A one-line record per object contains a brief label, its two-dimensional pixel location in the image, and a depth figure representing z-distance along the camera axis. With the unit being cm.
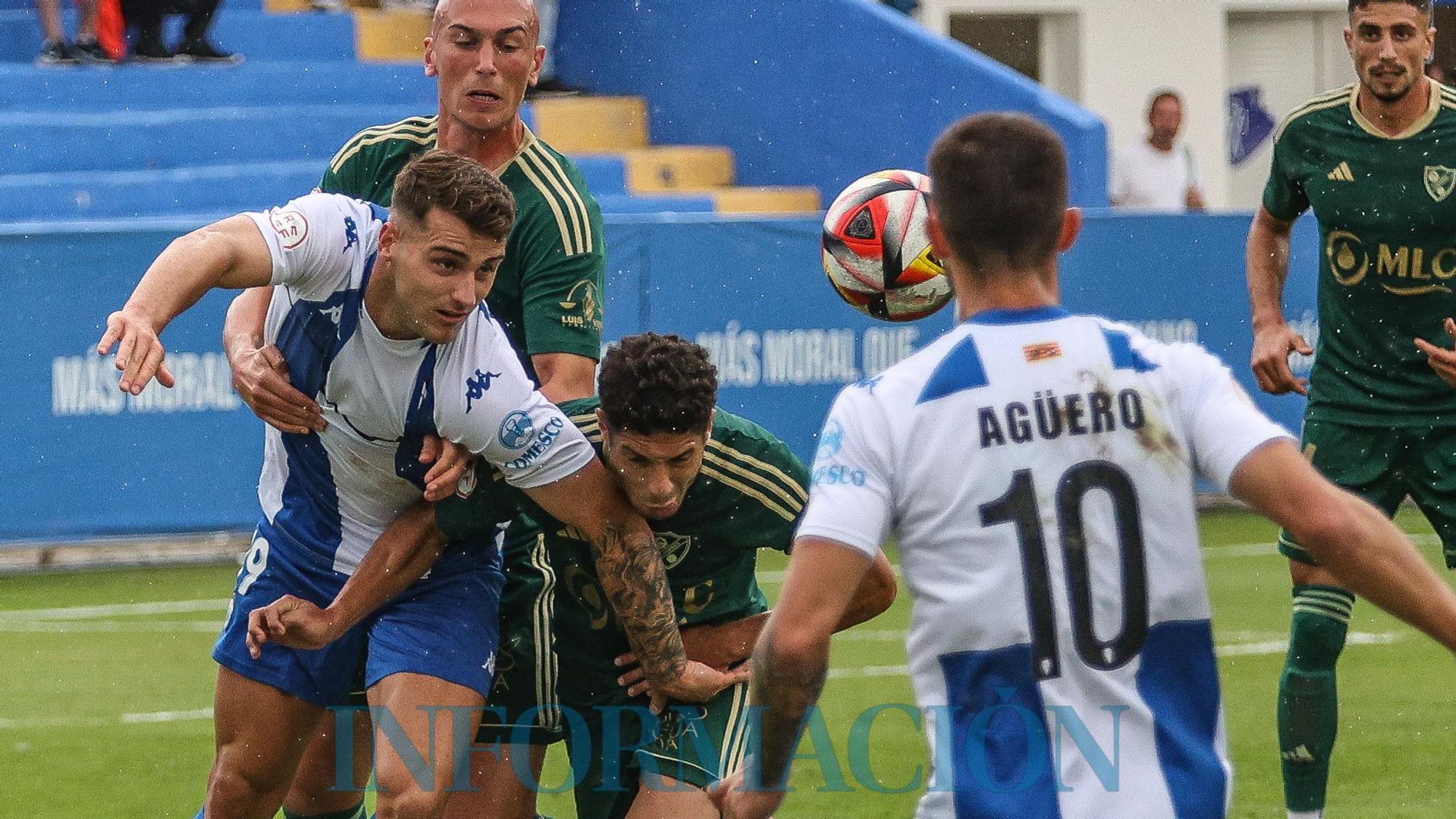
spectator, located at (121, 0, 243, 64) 3034
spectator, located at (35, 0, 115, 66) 3014
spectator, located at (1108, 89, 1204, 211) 3016
